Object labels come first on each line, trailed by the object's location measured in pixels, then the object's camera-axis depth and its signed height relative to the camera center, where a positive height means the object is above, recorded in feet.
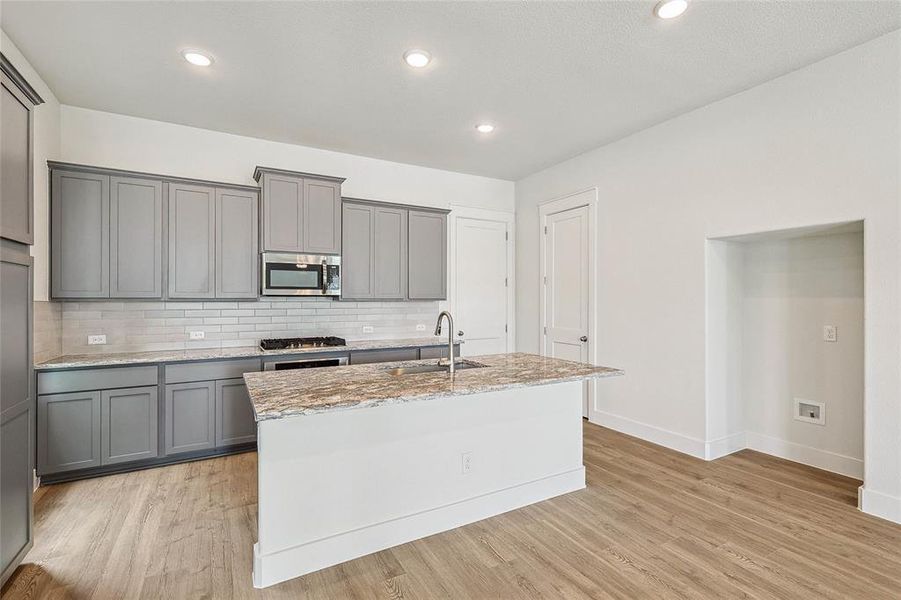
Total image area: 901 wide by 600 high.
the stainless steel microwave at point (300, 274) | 13.16 +0.79
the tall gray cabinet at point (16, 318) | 6.50 -0.28
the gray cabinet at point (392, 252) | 14.76 +1.71
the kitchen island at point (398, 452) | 6.80 -2.81
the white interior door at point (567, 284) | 15.80 +0.58
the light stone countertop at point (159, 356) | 10.19 -1.46
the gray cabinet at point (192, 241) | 12.13 +1.67
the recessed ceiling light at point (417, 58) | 9.29 +5.24
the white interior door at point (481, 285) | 18.28 +0.63
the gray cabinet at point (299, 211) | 13.03 +2.73
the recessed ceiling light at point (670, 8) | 7.68 +5.22
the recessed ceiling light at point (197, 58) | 9.29 +5.25
